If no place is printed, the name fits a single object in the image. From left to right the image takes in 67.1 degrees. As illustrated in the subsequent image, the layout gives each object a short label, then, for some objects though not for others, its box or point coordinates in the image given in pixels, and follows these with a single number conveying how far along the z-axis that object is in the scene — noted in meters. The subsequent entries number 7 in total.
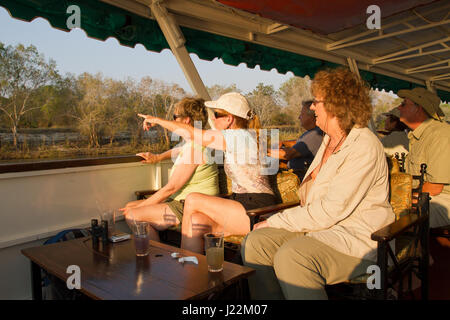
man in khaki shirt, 2.49
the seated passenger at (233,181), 2.29
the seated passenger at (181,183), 2.68
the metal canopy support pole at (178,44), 2.98
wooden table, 1.34
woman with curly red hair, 1.66
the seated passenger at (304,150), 3.18
